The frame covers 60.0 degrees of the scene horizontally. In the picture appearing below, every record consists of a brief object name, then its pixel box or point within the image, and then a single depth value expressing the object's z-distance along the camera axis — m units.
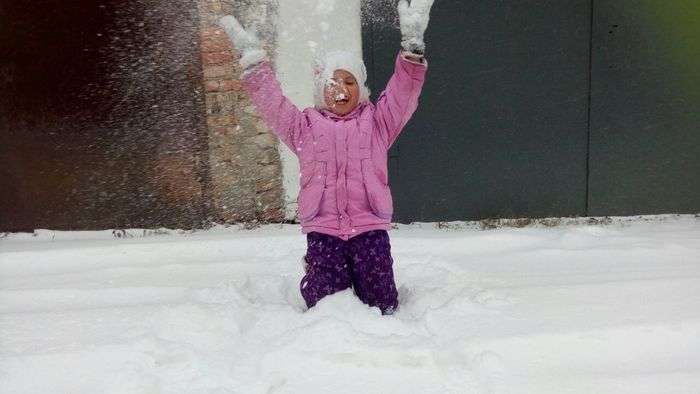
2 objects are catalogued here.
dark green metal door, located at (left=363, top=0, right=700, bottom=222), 3.78
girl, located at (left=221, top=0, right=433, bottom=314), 2.35
